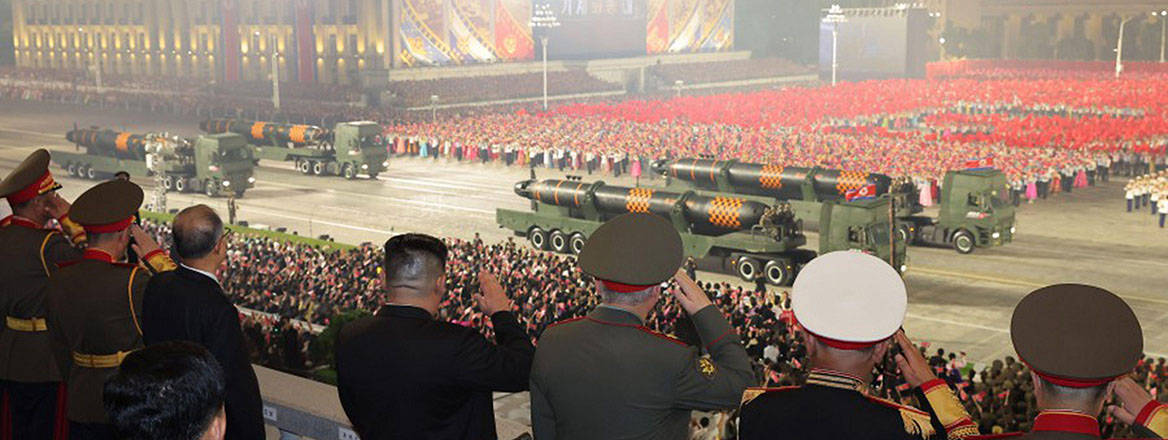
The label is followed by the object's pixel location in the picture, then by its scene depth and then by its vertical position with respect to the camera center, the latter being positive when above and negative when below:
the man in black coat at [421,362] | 4.96 -1.10
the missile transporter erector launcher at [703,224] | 24.06 -2.83
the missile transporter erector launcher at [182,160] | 35.25 -2.05
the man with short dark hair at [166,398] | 3.35 -0.85
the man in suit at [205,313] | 5.58 -1.05
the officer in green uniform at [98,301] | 6.32 -1.09
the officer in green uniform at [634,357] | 4.55 -1.01
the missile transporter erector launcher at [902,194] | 25.95 -2.32
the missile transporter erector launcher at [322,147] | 38.28 -1.76
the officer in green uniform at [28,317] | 7.45 -1.38
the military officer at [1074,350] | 3.62 -0.77
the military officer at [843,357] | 3.82 -0.85
